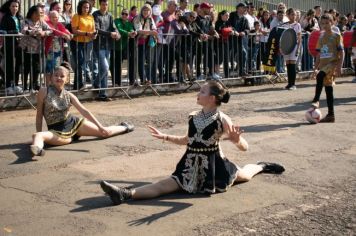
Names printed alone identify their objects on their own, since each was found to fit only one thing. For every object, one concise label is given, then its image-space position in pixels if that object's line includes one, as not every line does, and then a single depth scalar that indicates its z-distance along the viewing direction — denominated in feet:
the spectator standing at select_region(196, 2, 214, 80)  49.17
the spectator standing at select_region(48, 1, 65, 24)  43.73
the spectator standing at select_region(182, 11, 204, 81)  48.57
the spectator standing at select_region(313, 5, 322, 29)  64.55
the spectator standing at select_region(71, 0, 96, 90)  41.06
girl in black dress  20.57
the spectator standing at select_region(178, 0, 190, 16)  51.24
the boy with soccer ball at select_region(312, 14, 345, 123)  35.99
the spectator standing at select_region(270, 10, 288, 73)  52.85
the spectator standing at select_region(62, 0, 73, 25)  45.72
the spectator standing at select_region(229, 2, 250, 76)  53.16
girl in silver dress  27.73
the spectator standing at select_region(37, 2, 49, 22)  39.46
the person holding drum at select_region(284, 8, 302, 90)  51.44
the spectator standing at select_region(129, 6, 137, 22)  48.54
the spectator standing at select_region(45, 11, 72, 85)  40.04
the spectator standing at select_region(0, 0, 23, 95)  39.03
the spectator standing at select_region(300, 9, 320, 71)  60.95
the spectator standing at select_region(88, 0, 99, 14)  44.85
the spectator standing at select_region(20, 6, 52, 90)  38.91
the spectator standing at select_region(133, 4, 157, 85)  45.21
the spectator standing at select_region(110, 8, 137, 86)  44.45
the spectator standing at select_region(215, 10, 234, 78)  51.31
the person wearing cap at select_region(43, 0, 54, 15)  45.24
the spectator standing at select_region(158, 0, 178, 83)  47.21
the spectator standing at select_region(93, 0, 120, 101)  42.86
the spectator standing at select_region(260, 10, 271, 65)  55.28
